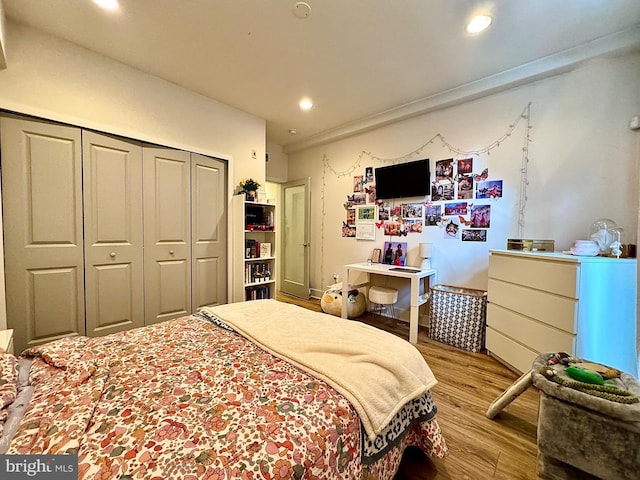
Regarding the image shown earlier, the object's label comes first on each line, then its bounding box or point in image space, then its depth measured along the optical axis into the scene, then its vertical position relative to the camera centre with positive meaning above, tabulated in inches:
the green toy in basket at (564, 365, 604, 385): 49.6 -28.0
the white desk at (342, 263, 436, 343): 108.7 -21.1
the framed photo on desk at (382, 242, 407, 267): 132.7 -10.6
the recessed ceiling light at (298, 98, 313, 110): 119.8 +62.4
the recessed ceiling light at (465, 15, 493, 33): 72.4 +61.6
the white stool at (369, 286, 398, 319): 123.8 -30.5
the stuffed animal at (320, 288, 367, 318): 138.4 -38.7
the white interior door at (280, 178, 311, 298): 178.2 -4.4
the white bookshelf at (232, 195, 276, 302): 123.6 -9.1
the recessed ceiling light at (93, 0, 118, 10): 68.6 +62.0
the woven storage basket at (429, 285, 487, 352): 102.3 -34.5
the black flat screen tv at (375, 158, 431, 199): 124.0 +27.5
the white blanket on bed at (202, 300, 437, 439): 40.4 -23.3
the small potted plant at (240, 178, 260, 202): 126.6 +22.0
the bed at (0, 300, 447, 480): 28.2 -24.3
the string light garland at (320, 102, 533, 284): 99.4 +38.8
